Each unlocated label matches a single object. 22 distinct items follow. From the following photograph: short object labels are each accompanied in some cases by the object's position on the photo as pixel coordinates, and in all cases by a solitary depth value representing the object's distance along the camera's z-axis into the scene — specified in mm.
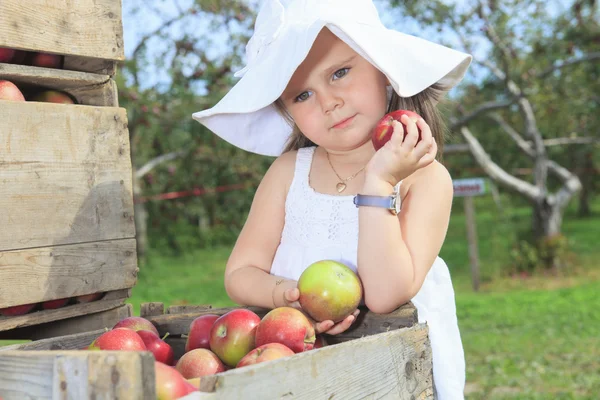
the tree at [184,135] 10789
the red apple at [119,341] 1641
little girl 1959
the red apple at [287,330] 1729
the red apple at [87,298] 2374
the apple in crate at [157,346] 1796
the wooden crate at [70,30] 2164
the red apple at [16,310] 2174
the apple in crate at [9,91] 2146
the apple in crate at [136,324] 1936
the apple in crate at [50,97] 2375
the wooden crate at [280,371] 1210
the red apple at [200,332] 1920
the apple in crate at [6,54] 2193
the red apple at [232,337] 1795
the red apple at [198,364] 1671
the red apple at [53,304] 2307
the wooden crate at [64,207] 2121
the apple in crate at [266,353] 1562
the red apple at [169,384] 1345
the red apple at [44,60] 2334
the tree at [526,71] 10297
